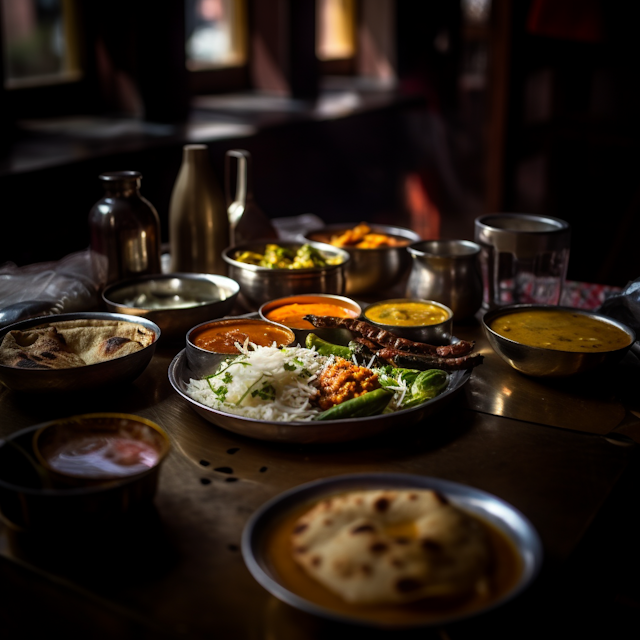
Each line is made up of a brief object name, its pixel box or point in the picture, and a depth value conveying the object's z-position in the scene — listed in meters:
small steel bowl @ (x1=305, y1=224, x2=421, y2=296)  1.11
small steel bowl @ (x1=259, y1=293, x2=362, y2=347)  0.90
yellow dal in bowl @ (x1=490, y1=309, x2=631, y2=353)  0.90
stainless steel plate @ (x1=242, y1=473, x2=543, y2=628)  0.54
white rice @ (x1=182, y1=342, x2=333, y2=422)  0.78
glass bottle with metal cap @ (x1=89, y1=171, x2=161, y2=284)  1.05
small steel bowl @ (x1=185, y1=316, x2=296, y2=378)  0.84
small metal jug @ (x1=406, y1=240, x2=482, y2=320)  1.02
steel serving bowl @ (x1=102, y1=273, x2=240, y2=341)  0.96
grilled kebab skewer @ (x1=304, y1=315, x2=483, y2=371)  0.85
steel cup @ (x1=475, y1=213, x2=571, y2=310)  1.05
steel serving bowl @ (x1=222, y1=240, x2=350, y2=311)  1.03
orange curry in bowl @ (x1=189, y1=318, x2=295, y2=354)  0.88
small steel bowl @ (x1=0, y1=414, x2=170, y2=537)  0.63
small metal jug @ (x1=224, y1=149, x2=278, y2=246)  1.20
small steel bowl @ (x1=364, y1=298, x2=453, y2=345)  0.90
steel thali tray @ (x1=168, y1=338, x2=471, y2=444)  0.75
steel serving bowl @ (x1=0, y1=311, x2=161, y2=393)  0.80
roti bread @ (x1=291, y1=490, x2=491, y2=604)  0.56
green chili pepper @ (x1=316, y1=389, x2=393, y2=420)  0.77
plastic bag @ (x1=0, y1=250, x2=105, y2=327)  0.97
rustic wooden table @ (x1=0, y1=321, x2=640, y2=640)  0.60
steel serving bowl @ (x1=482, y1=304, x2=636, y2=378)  0.85
